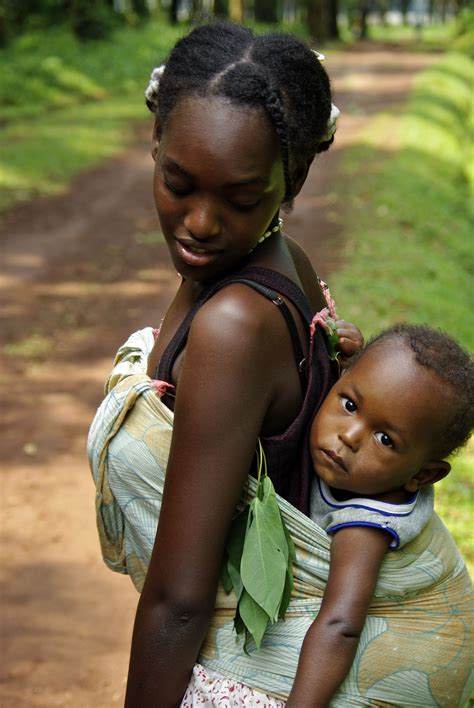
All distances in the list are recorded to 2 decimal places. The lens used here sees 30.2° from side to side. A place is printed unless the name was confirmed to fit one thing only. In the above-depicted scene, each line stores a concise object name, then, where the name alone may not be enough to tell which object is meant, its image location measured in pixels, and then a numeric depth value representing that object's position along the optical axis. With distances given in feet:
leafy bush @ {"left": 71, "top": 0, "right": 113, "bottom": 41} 67.62
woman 4.98
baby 5.24
